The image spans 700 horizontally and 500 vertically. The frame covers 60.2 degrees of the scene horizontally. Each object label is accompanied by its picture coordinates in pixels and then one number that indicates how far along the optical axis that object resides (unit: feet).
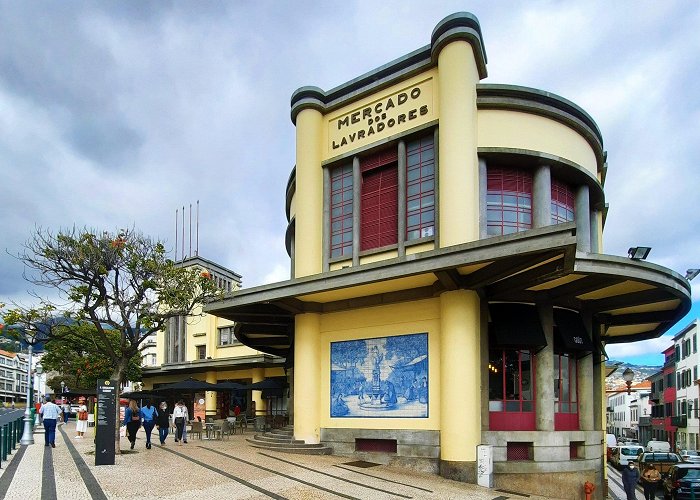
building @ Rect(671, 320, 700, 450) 184.55
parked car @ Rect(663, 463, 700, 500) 60.59
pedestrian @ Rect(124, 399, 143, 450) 64.03
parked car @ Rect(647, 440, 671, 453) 130.17
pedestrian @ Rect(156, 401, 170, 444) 68.71
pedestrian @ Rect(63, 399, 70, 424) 140.51
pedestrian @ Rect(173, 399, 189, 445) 71.44
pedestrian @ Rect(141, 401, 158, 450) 65.40
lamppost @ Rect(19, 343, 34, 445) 71.97
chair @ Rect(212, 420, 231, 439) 79.46
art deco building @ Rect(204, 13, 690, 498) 49.32
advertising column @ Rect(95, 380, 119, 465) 50.34
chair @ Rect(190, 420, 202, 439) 79.77
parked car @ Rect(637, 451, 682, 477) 83.31
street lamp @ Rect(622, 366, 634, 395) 66.80
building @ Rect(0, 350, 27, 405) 415.23
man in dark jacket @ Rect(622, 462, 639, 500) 57.98
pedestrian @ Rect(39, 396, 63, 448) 66.08
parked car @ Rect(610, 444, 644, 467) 108.99
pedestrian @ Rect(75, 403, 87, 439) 85.46
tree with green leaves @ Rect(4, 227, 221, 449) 58.23
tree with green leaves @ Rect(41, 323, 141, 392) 137.34
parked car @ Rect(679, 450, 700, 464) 89.43
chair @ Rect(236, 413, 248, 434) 95.35
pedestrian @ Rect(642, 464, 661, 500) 60.54
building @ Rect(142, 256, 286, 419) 119.85
